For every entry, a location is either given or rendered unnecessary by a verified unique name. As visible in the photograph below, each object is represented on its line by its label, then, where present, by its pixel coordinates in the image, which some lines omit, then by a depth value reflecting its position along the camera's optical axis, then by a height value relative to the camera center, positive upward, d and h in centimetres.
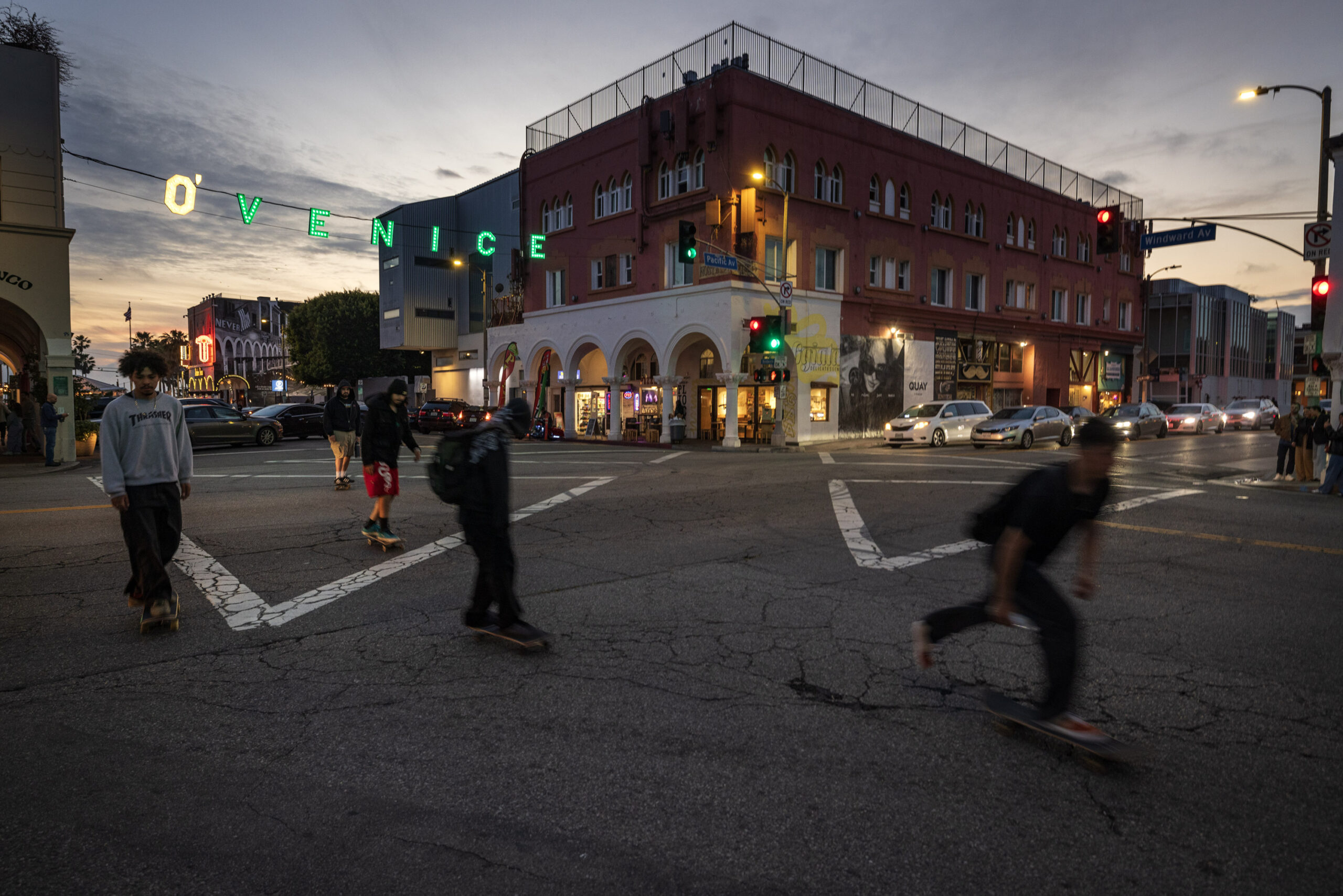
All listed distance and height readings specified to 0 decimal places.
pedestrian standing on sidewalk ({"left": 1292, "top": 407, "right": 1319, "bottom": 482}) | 1522 -68
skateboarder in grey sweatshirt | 512 -49
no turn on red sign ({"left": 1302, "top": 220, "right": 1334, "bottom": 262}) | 1557 +347
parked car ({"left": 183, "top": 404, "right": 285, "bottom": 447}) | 2394 -83
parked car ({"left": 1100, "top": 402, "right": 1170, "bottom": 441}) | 2978 -38
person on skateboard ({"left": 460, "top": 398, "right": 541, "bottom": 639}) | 484 -73
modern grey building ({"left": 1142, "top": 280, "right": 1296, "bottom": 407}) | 6394 +606
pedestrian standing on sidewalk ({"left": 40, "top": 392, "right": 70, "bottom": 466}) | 1778 -60
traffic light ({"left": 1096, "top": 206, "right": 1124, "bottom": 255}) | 1742 +414
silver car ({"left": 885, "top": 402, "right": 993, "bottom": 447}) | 2609 -55
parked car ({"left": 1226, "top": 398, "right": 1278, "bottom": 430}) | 3959 -12
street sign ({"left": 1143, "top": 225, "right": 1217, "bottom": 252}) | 1829 +419
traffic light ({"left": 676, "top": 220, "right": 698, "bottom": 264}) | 1938 +416
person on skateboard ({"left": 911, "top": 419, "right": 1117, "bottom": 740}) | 351 -65
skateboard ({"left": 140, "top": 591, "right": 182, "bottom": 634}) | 527 -151
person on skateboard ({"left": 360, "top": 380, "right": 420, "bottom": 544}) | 801 -50
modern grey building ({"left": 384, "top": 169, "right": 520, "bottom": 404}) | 4228 +702
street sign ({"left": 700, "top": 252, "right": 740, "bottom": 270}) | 2248 +430
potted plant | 2183 -112
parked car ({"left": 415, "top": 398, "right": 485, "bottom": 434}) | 3281 -50
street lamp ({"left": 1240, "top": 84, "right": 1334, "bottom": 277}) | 1600 +541
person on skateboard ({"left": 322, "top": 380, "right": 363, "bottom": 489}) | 1235 -42
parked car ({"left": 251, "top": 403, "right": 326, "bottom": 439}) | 2891 -59
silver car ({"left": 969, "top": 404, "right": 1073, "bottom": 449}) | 2506 -63
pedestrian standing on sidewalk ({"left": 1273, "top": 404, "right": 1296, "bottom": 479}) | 1576 -72
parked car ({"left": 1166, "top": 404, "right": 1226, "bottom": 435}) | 3481 -37
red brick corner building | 2664 +605
